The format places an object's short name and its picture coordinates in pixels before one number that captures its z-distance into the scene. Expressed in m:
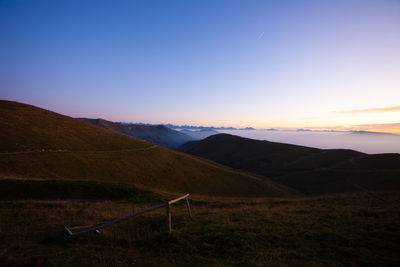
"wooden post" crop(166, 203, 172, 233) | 8.99
